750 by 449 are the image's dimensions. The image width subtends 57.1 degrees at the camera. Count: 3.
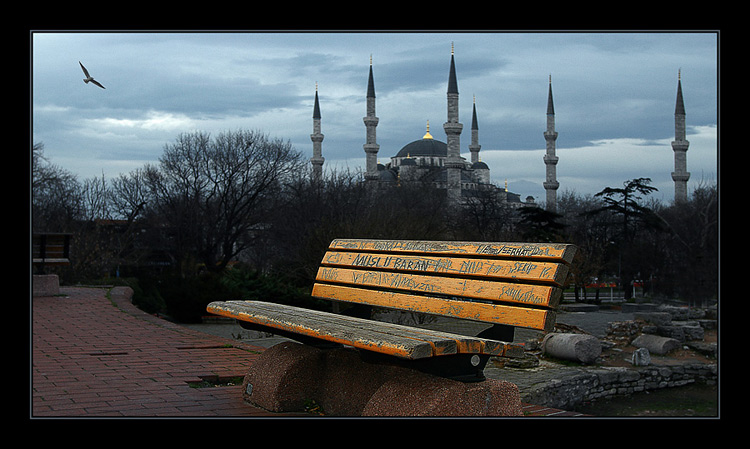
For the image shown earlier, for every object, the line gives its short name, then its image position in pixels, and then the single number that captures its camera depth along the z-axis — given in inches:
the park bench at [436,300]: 112.6
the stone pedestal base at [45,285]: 441.1
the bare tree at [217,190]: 1218.0
